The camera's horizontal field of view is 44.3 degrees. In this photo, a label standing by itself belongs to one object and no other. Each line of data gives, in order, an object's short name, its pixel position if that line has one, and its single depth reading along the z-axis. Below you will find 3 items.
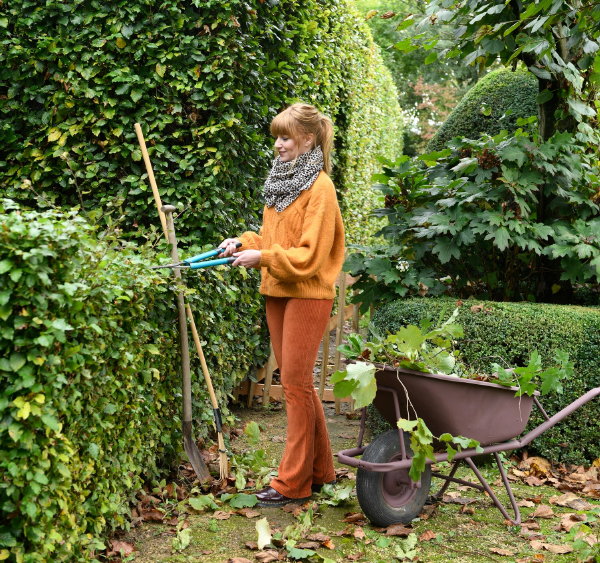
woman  3.52
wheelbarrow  3.32
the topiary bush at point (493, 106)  6.97
